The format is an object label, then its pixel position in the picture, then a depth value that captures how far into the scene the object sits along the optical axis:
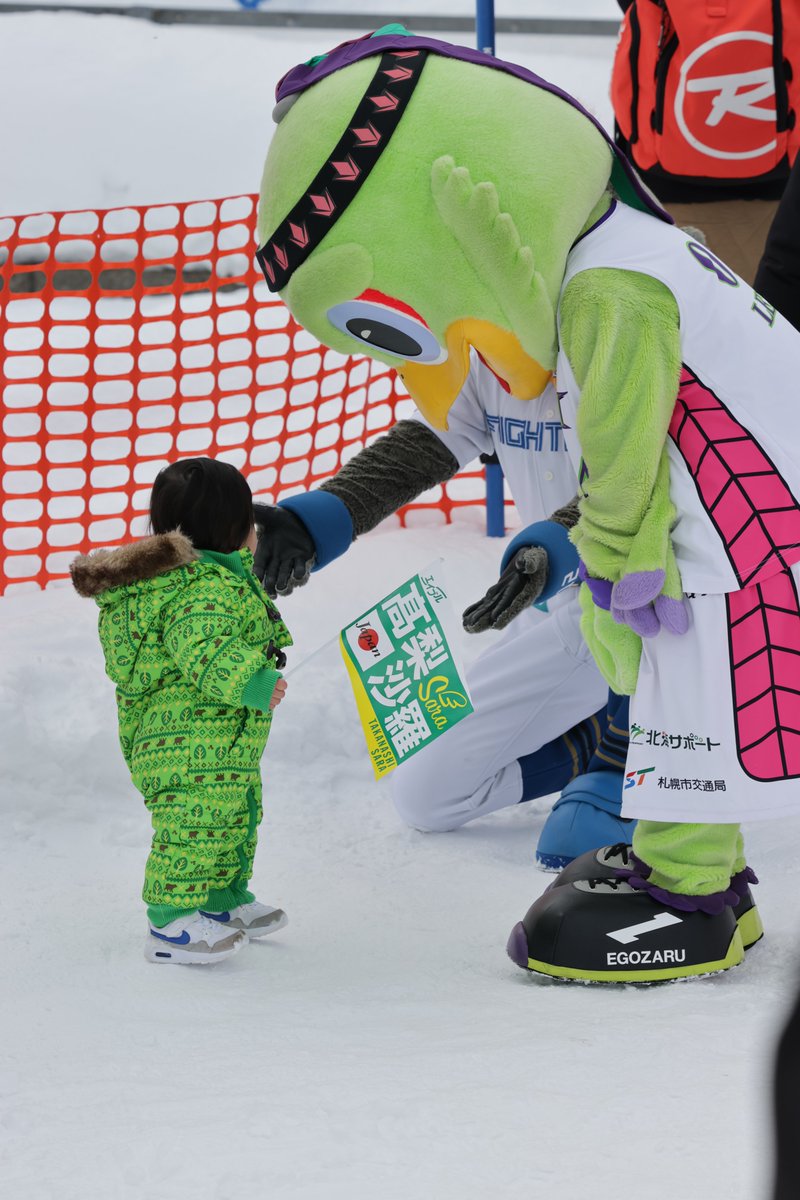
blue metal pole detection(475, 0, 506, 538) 8.76
